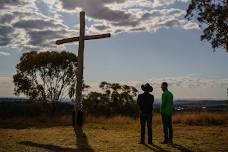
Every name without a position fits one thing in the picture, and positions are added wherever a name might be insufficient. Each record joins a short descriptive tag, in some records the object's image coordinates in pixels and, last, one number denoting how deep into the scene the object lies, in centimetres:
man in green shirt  858
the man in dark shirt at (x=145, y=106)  843
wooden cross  1189
